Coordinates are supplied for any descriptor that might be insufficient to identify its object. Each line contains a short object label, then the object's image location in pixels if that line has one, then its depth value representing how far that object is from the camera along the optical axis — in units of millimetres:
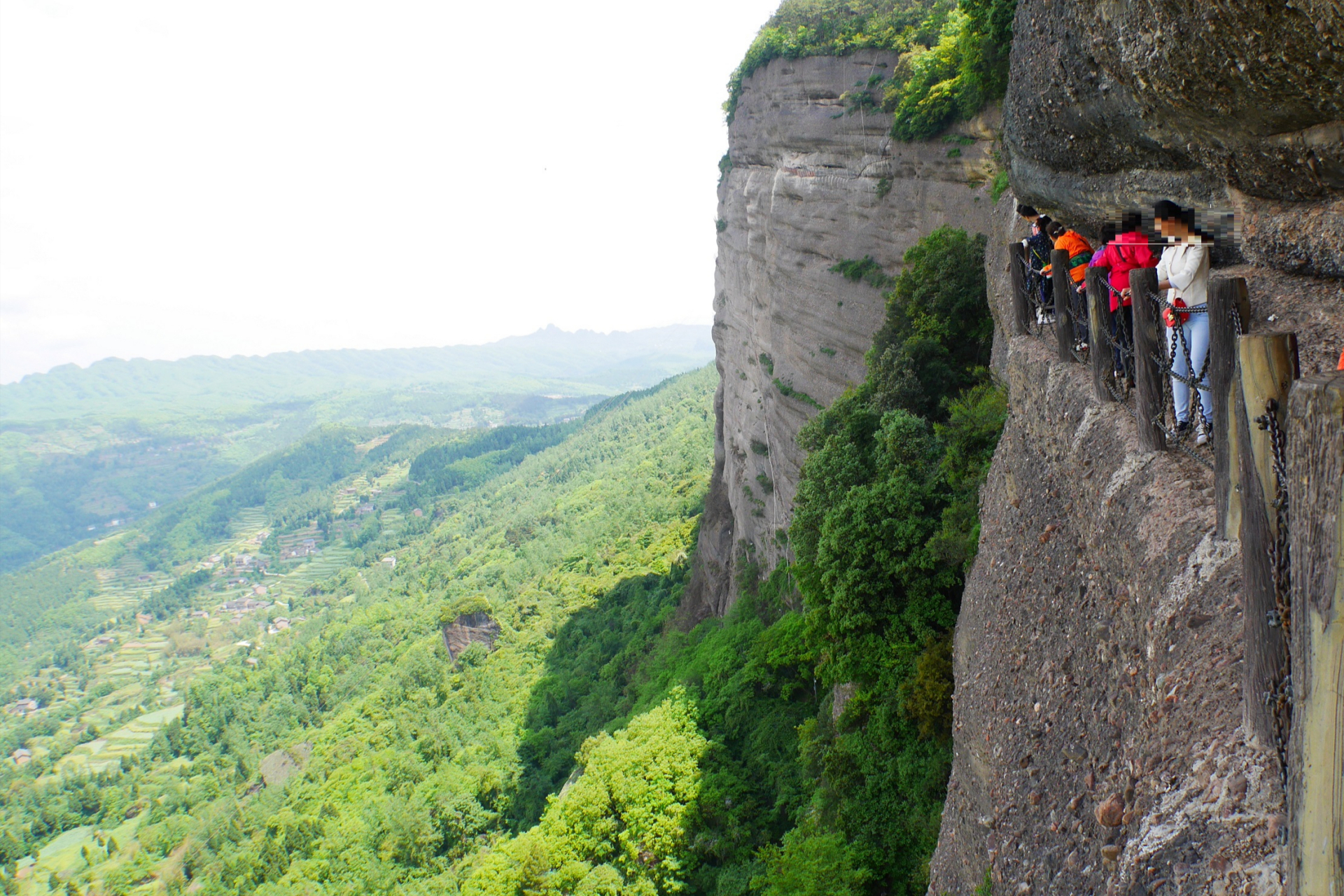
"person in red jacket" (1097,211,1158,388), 6223
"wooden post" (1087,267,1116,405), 6500
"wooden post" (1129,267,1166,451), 5211
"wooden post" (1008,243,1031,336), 10641
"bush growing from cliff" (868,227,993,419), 18438
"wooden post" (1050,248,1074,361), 7855
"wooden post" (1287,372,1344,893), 2586
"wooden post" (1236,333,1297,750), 3209
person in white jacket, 4969
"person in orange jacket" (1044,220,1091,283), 8539
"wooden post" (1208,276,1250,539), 3867
